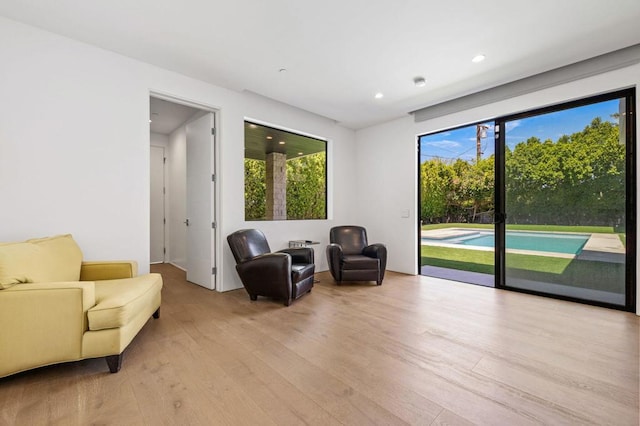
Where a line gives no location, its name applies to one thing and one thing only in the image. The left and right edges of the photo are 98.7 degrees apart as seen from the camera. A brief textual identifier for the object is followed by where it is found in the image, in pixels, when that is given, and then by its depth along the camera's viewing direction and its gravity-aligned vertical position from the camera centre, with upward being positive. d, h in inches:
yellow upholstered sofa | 66.6 -26.5
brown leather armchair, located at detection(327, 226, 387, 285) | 162.1 -31.4
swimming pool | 131.6 -15.9
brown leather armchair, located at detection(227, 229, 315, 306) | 124.3 -28.3
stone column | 178.5 +17.0
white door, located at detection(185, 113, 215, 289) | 151.3 +5.1
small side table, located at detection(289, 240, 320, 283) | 173.6 -20.4
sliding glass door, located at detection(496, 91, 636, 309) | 121.0 +4.3
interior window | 167.6 +25.0
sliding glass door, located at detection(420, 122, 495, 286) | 167.2 +13.3
